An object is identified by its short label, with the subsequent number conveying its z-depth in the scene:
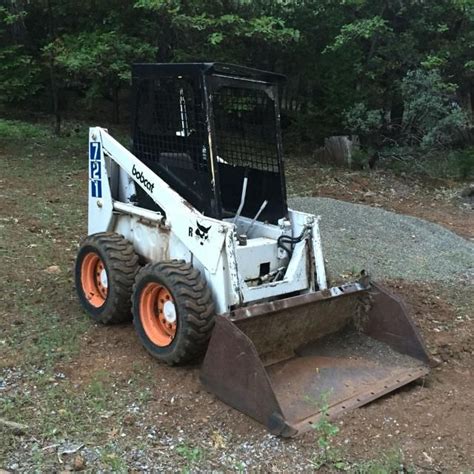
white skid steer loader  3.87
